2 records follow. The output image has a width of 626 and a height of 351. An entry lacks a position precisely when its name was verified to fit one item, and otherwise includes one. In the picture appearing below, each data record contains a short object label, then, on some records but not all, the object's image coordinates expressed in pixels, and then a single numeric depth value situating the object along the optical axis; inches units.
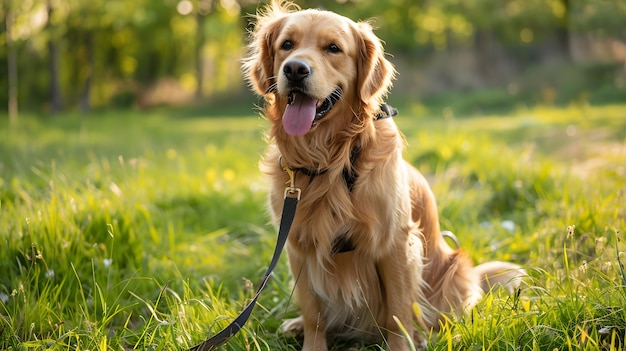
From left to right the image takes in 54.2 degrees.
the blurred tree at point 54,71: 687.6
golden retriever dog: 108.7
